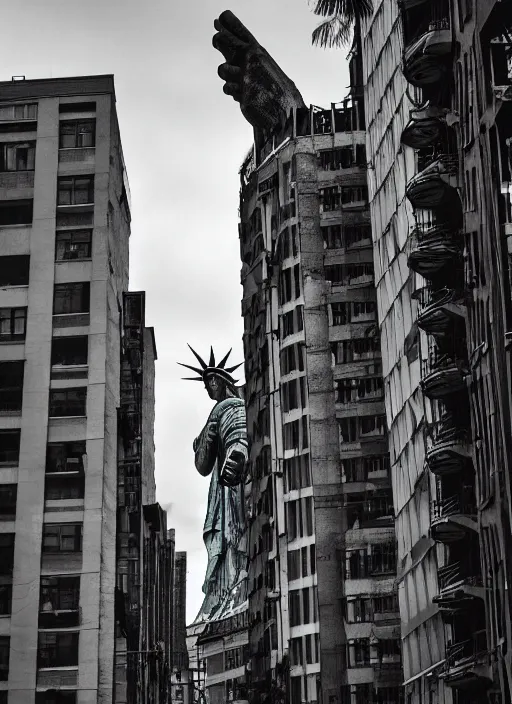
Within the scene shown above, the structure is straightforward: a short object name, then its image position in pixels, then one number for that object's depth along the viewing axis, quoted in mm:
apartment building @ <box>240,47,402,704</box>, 79875
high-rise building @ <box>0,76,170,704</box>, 84125
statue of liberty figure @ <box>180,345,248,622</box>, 150125
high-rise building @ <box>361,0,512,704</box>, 48781
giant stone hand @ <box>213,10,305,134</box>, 101375
